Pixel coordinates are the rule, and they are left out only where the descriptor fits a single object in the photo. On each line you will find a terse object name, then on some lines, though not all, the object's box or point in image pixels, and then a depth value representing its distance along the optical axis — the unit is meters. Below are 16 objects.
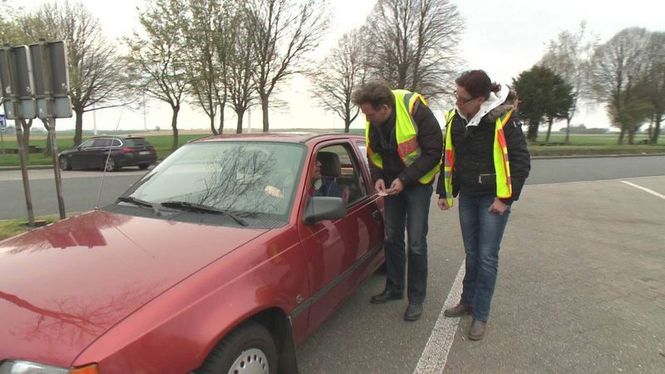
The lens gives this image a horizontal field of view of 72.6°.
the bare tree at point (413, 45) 36.41
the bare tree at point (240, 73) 26.30
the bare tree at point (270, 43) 26.69
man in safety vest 3.57
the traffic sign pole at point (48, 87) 5.94
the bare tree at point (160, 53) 25.28
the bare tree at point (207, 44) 25.11
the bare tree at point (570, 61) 42.22
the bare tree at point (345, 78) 43.22
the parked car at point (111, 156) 18.70
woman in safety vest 3.23
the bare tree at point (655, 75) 40.75
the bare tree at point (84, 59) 27.52
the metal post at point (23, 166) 6.76
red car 1.79
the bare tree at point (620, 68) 41.97
